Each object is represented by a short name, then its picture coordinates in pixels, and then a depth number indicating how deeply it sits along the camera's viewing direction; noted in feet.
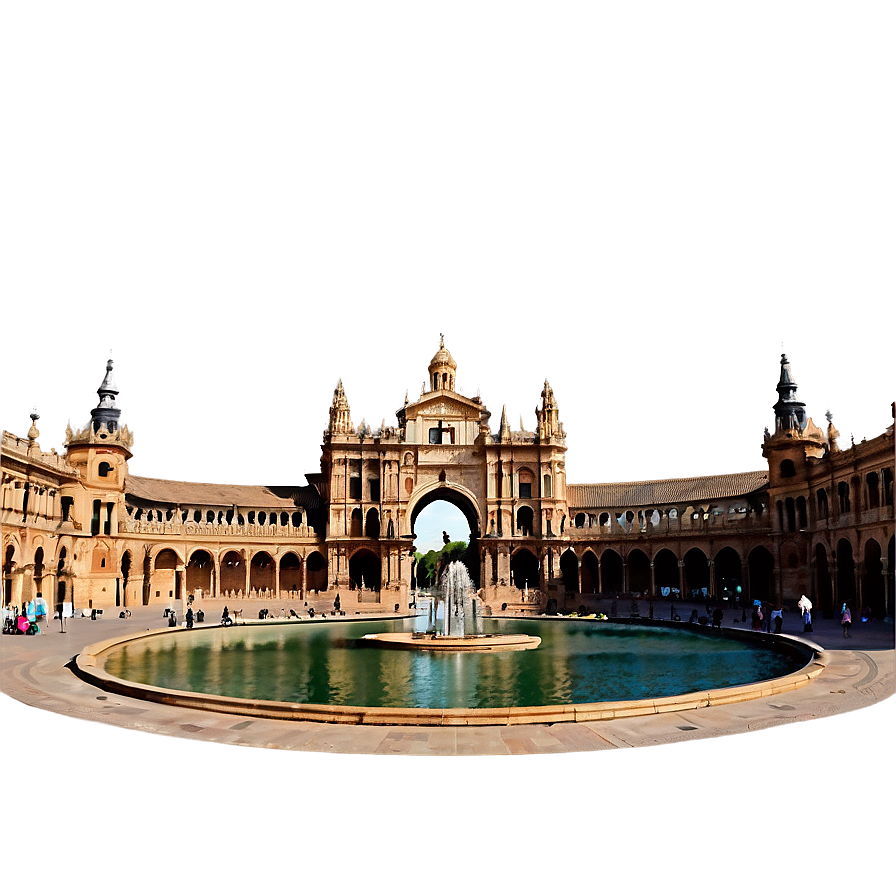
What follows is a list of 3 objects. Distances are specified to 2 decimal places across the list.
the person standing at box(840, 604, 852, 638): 95.62
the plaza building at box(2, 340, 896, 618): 154.81
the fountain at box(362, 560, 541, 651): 97.96
